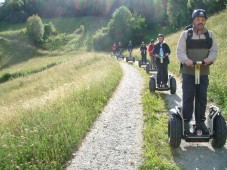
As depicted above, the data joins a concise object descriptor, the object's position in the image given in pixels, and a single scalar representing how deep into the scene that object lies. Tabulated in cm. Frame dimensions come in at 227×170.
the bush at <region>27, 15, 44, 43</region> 8394
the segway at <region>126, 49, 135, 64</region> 3159
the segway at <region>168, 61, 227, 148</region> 640
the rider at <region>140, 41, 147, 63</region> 2528
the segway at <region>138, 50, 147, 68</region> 2577
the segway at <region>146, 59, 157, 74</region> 2022
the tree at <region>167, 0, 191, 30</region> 5438
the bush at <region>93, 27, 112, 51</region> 6228
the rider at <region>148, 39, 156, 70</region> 1998
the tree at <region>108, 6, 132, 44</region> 6175
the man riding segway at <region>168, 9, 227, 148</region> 639
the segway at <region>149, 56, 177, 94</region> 1270
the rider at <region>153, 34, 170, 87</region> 1289
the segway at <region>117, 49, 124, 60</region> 3712
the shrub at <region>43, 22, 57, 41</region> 9157
